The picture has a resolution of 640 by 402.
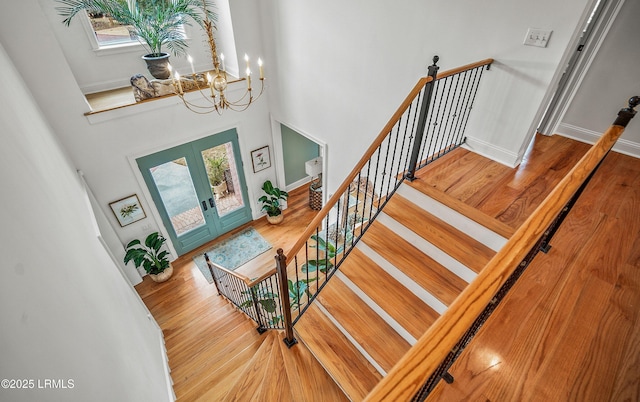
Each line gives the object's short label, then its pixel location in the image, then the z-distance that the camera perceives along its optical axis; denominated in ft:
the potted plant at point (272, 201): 21.39
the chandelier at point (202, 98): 15.74
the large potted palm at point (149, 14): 12.79
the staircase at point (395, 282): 8.36
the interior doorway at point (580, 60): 9.85
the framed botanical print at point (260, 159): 20.43
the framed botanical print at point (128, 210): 15.97
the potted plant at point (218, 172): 19.21
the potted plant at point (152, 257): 16.31
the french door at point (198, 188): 17.38
